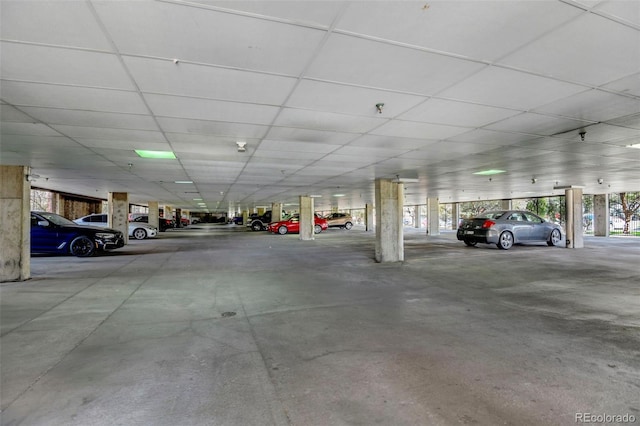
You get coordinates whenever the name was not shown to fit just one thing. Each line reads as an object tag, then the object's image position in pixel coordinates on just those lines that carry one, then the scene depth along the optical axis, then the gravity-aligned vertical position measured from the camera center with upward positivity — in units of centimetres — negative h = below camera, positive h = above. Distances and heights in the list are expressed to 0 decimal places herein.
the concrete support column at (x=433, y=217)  2158 -10
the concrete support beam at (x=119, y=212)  1597 +43
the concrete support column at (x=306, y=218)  1841 -4
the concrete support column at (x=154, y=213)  2416 +52
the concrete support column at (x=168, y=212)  3800 +103
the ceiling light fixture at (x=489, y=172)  1004 +144
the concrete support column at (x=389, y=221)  986 -16
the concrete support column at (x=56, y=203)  1958 +115
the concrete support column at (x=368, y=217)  2888 -5
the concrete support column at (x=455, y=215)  3255 +2
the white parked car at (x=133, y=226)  1639 -37
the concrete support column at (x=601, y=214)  1958 -6
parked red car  2375 -72
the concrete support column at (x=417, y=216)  3656 -3
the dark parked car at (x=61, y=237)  1012 -54
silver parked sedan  1221 -62
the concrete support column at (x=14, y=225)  690 -8
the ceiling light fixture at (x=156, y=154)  683 +151
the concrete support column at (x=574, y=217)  1320 -15
